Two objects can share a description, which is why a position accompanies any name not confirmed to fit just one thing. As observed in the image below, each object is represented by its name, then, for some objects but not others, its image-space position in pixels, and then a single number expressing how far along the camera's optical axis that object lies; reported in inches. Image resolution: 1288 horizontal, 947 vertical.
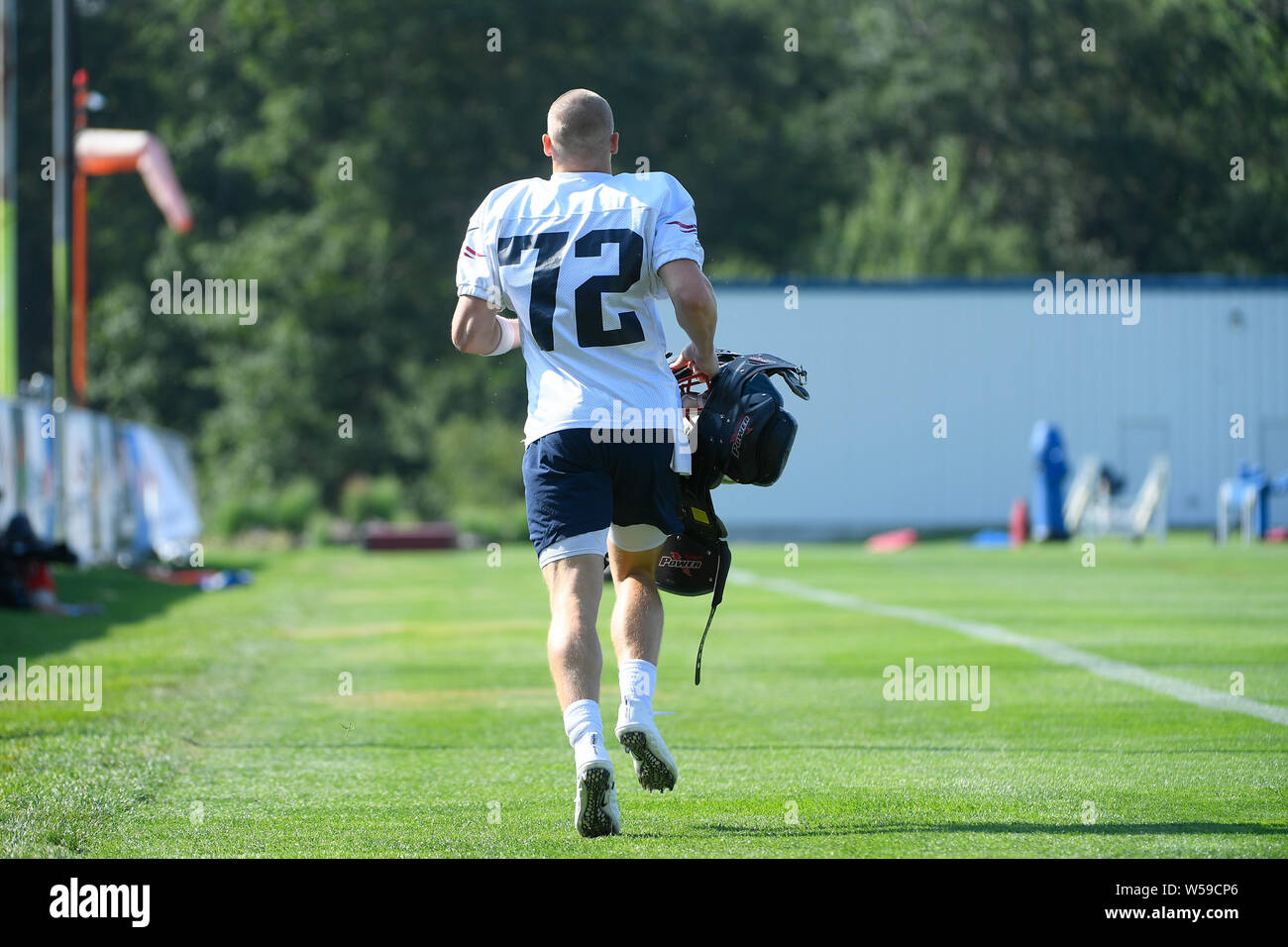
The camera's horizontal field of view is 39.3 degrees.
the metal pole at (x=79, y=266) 1127.0
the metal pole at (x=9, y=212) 900.0
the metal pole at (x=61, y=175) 1005.8
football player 223.5
